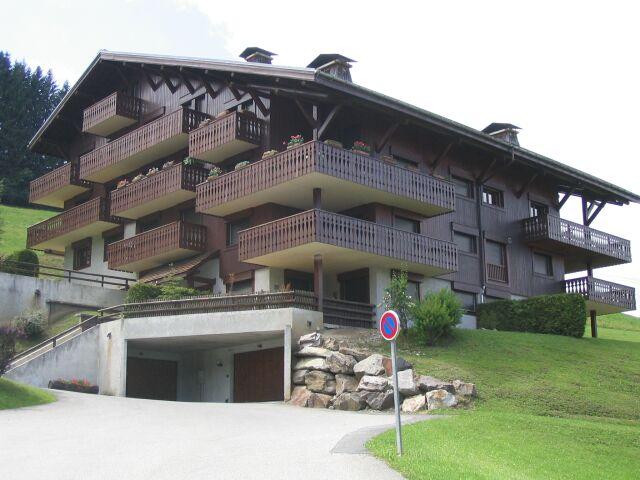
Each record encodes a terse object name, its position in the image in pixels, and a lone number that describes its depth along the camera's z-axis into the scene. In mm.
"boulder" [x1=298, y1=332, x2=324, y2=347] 27625
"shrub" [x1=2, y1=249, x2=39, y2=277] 39219
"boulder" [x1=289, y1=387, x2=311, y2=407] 26161
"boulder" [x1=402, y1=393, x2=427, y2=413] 24078
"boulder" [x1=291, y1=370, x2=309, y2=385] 26978
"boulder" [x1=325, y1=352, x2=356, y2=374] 26297
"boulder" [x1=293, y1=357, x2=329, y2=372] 26570
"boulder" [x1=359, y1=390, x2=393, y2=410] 24812
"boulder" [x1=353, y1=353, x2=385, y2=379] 25688
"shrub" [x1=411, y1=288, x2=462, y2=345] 28609
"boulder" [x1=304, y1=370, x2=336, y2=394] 26203
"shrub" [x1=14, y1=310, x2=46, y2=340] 35156
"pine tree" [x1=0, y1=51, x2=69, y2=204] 74750
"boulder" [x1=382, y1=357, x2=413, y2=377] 25672
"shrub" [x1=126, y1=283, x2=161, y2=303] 33625
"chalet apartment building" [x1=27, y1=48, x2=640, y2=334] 31625
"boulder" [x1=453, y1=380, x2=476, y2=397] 24438
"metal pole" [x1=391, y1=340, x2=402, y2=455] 15008
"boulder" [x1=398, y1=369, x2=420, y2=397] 24781
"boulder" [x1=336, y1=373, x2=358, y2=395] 25766
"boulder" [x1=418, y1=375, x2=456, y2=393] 24500
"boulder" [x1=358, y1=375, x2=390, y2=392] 25094
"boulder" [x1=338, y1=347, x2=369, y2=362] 26895
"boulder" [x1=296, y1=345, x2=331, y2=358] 27000
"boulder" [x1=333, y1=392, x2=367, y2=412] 25047
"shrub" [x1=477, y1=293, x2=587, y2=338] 33531
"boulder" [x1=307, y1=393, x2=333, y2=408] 25797
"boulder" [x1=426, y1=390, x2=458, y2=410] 23922
